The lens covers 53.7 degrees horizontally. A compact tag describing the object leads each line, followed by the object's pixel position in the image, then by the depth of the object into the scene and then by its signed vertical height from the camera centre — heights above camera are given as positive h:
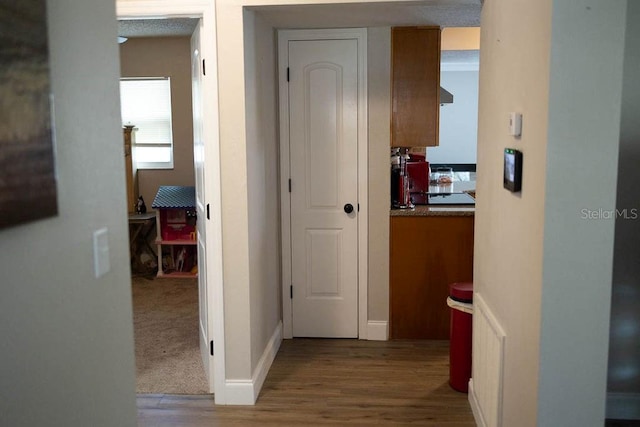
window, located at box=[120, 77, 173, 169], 6.93 +0.30
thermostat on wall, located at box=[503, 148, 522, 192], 2.30 -0.10
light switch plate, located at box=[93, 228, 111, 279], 1.53 -0.26
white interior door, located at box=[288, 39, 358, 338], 4.45 -0.29
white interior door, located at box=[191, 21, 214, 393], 3.59 -0.35
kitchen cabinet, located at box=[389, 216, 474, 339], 4.45 -0.88
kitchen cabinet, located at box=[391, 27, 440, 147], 4.39 +0.40
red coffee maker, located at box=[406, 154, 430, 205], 4.85 -0.27
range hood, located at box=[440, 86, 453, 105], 5.76 +0.43
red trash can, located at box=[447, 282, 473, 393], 3.68 -1.13
